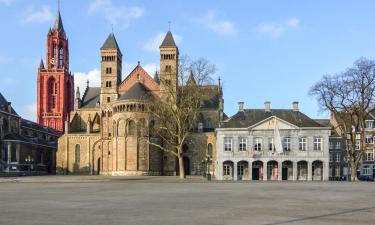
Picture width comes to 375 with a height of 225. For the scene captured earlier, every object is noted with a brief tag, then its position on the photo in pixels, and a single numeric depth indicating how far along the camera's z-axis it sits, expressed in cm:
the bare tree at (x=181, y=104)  6750
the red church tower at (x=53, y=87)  13850
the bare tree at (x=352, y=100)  6544
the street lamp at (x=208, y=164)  6654
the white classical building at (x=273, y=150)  7512
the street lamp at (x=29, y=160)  10541
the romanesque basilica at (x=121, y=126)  8588
